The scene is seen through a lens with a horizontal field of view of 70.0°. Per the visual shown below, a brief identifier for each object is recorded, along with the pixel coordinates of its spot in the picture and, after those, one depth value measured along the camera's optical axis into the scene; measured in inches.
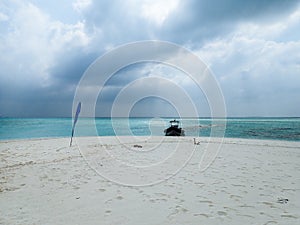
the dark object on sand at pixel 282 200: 166.9
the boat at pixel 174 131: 1189.7
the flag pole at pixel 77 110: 557.2
